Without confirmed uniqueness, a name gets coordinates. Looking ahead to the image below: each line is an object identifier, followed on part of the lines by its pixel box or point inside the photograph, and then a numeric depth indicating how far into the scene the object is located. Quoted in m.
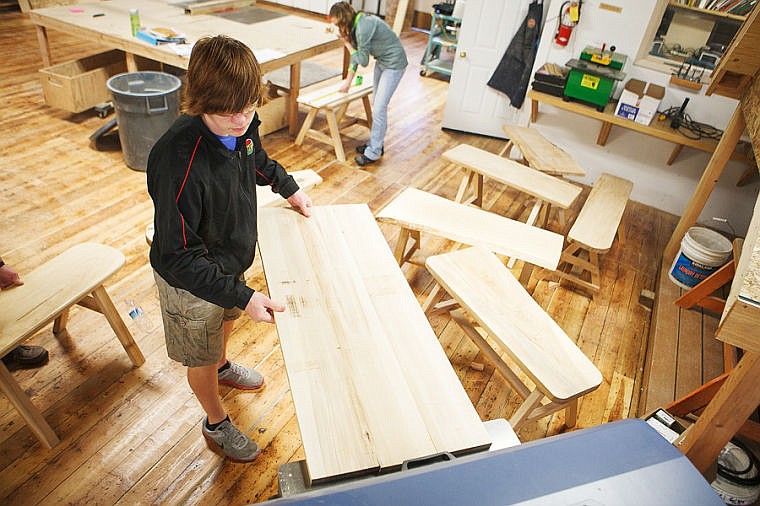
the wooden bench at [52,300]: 1.79
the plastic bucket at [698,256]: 2.98
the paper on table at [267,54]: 3.81
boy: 1.21
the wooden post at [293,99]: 4.30
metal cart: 6.33
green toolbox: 3.79
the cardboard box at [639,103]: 3.72
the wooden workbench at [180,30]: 3.80
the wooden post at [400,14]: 7.68
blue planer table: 0.76
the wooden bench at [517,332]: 1.91
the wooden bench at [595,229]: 2.96
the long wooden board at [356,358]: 1.21
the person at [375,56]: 3.88
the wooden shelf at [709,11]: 3.98
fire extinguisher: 3.96
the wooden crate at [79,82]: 4.15
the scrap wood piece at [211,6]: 4.76
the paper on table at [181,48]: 3.61
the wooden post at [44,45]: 4.38
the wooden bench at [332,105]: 4.15
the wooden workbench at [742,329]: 1.30
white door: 4.60
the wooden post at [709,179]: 3.10
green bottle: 3.81
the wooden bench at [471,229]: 2.64
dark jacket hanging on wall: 4.47
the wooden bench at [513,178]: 3.25
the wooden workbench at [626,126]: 3.66
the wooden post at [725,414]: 1.52
